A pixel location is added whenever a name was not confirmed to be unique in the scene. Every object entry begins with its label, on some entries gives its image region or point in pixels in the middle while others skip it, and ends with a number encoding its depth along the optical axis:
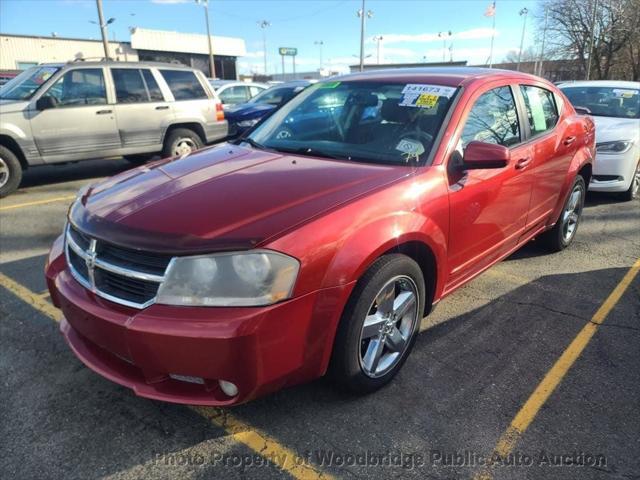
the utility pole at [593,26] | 30.69
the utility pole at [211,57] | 41.42
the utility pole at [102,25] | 25.59
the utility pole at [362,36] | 38.44
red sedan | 2.02
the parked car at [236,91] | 13.38
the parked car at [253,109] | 10.52
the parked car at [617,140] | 6.29
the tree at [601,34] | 32.03
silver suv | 6.95
